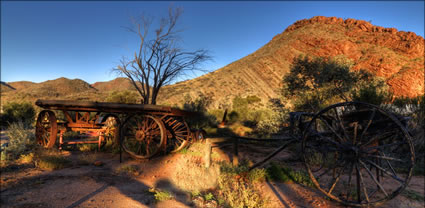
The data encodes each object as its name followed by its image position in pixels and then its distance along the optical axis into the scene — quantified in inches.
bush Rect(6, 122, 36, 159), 295.6
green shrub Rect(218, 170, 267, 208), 175.6
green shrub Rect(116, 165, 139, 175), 244.1
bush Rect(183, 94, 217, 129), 627.8
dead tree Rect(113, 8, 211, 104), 642.8
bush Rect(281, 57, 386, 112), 607.8
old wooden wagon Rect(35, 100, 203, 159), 286.4
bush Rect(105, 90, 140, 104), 845.2
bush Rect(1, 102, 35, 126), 733.3
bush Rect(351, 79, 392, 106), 472.6
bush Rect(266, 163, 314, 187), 259.2
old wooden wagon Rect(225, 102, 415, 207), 137.3
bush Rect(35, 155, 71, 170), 231.6
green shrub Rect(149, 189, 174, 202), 168.7
